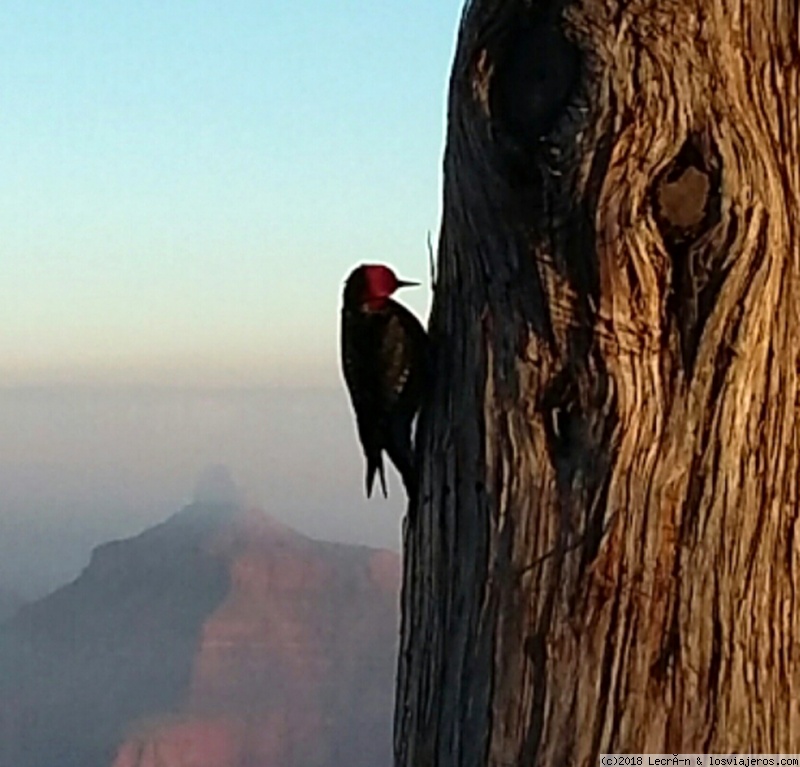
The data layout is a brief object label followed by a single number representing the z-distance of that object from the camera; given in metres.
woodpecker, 6.10
